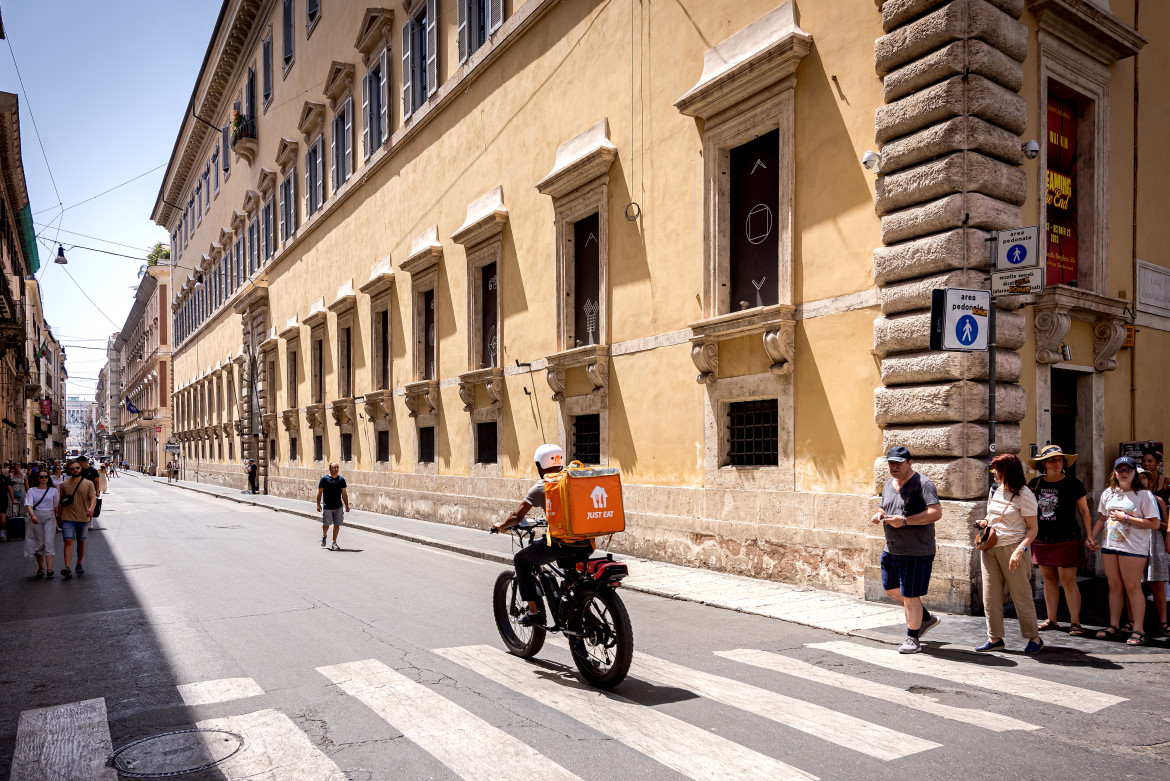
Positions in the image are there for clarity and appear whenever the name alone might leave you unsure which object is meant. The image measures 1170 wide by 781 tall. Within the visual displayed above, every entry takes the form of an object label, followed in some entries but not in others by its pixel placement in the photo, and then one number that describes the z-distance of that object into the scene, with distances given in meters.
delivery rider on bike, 6.65
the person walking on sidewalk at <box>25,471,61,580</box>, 12.88
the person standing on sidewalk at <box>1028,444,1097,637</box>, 8.00
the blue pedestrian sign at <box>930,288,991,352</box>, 8.42
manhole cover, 4.64
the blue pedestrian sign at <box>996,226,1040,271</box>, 8.56
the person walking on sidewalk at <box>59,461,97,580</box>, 13.03
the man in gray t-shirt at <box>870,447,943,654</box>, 7.40
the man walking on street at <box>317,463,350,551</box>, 17.00
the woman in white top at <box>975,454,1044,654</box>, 7.35
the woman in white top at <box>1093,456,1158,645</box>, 7.77
